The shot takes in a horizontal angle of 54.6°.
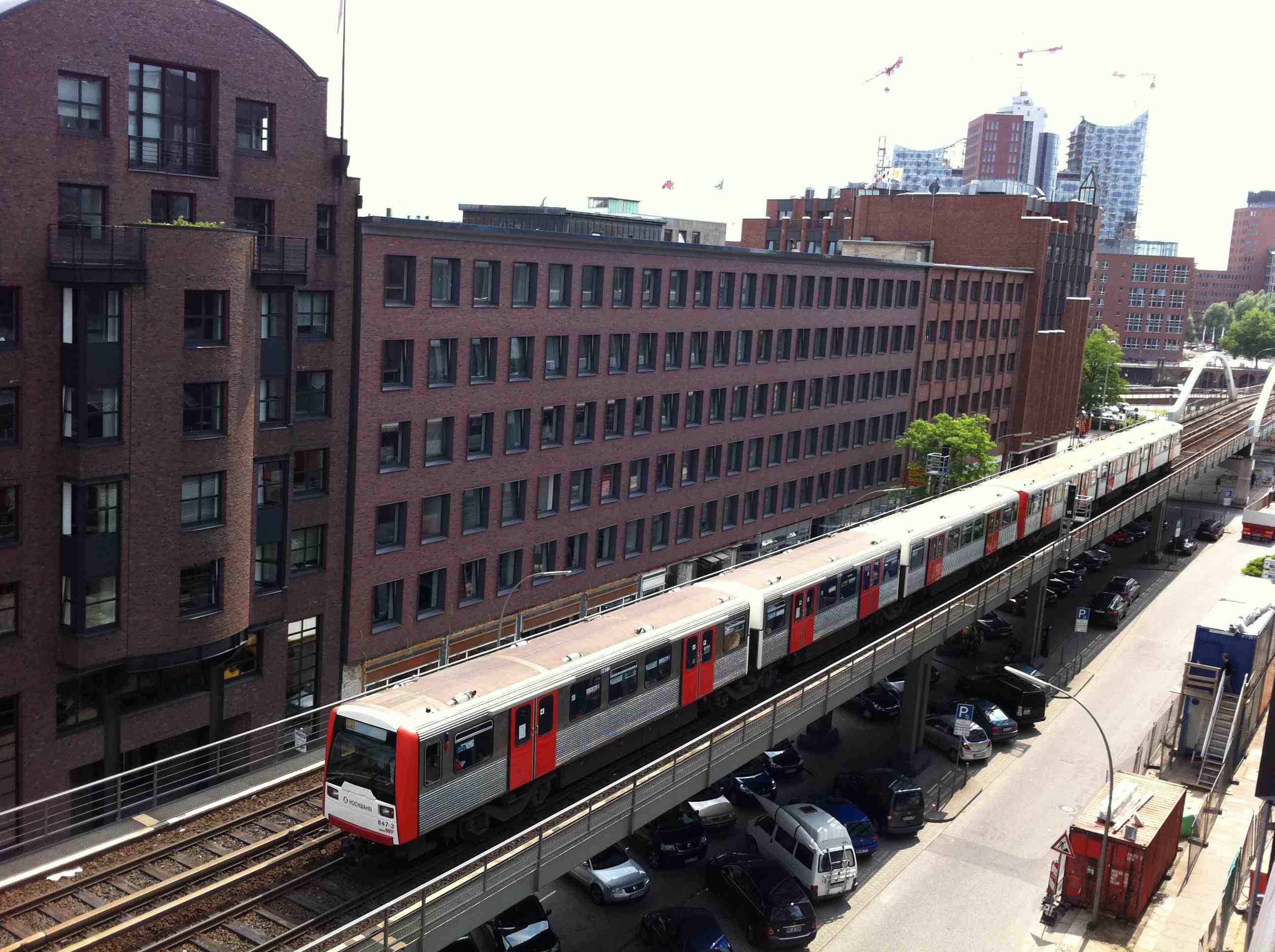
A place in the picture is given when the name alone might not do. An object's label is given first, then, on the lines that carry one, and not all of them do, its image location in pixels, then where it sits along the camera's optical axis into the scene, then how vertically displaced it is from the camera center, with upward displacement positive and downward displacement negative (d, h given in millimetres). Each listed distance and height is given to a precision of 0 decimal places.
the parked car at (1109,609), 67688 -16593
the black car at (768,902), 34688 -17466
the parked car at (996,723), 50812 -17316
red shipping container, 36781 -16366
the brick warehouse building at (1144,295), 184250 +1683
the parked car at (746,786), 44750 -18016
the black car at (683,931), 32656 -17259
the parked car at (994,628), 65125 -17259
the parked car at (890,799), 42406 -17415
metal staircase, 46875 -16302
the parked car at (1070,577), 74875 -16548
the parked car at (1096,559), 80938 -16519
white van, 37438 -17080
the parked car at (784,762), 46688 -17841
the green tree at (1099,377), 130375 -7684
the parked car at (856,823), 40688 -17394
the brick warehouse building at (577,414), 46281 -6263
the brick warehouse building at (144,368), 33969 -3421
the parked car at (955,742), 48250 -17526
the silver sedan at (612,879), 36625 -17787
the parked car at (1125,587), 71944 -16317
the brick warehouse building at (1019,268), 92438 +2443
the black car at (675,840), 39594 -17885
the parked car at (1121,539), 88500 -16544
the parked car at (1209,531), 93125 -16527
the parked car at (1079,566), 77831 -16708
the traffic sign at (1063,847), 37844 -16517
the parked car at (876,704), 53125 -17638
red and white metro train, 26406 -10511
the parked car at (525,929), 31781 -16868
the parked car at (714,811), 42406 -18041
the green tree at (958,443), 75375 -8956
